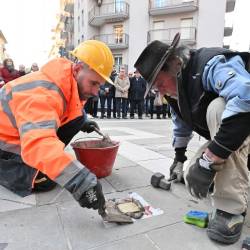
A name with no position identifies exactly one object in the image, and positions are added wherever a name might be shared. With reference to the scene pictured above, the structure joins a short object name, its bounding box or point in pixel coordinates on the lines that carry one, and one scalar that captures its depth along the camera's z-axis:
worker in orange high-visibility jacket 1.51
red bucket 2.36
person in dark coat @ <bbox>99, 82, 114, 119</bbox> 8.35
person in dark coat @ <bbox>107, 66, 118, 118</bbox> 8.63
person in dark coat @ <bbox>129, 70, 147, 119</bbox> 8.80
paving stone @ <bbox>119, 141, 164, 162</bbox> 3.36
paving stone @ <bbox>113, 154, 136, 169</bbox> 3.01
